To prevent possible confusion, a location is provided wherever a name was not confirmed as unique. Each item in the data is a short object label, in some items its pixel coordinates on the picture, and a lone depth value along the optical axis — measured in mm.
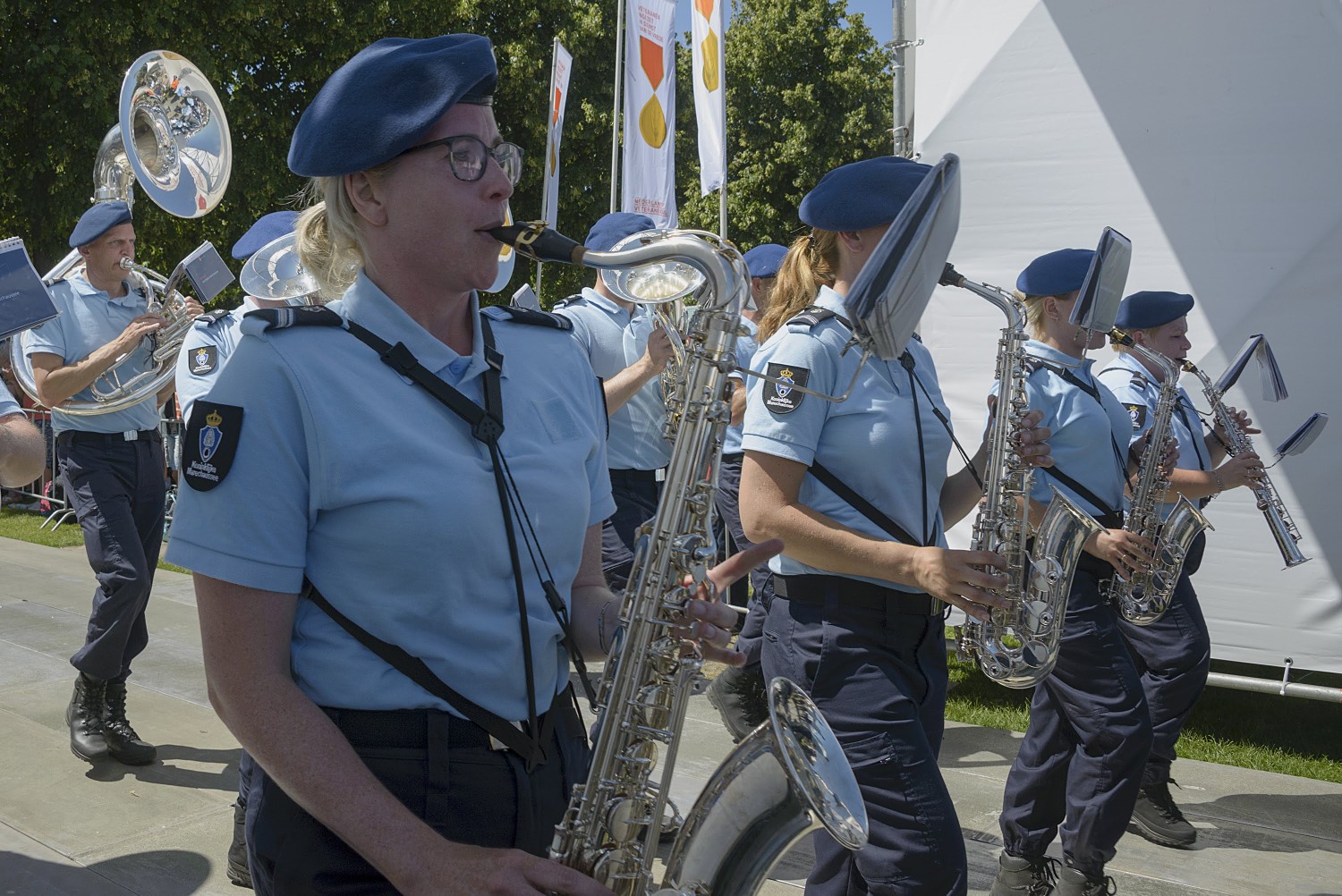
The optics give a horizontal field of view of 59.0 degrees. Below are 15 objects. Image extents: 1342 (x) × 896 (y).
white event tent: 5691
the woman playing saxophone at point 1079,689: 3881
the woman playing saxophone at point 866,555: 2637
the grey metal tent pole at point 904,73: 6477
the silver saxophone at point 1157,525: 4723
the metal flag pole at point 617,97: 9831
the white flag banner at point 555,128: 9867
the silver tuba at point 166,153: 5602
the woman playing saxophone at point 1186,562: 4852
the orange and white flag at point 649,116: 8609
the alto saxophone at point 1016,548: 3459
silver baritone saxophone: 1827
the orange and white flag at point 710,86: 8727
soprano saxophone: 5461
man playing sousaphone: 5137
